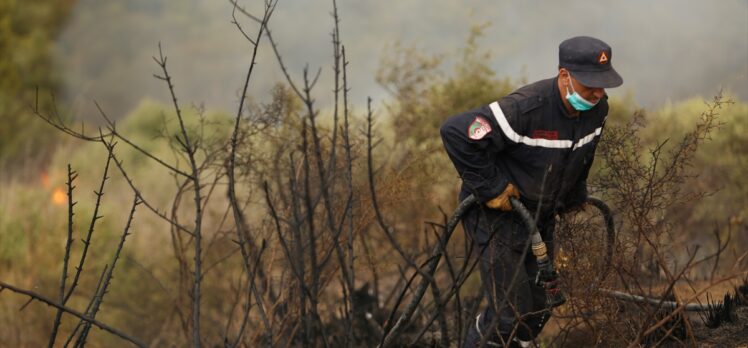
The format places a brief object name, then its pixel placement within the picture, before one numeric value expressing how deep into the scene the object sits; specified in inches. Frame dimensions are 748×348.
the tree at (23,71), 1007.0
